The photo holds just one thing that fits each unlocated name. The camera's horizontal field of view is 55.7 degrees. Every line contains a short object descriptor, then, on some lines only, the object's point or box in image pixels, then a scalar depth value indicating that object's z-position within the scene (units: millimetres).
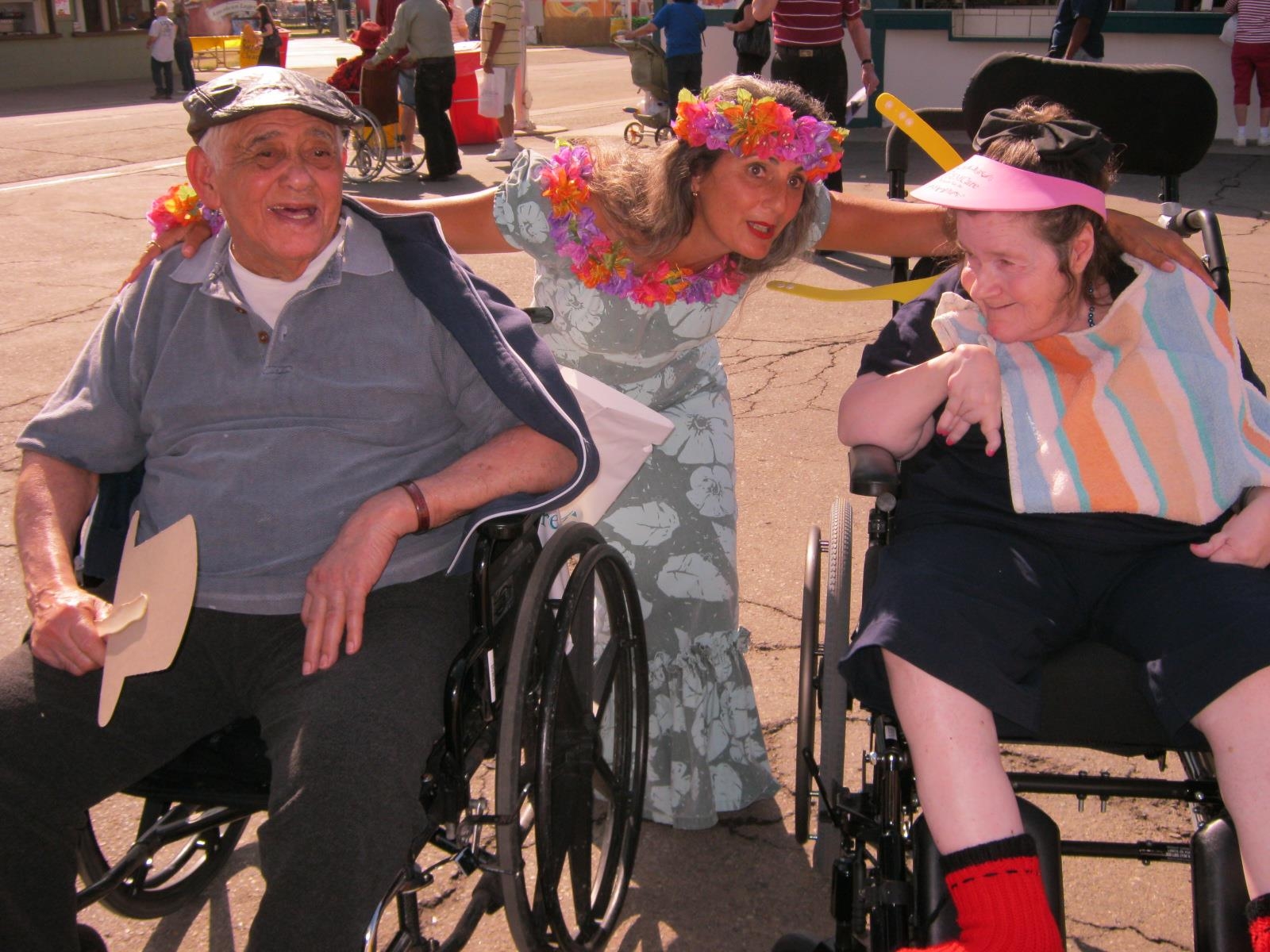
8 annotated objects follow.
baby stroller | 12398
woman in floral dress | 2709
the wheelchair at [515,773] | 1895
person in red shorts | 10531
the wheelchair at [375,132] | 10203
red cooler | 12938
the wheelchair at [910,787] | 1827
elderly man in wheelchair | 1929
